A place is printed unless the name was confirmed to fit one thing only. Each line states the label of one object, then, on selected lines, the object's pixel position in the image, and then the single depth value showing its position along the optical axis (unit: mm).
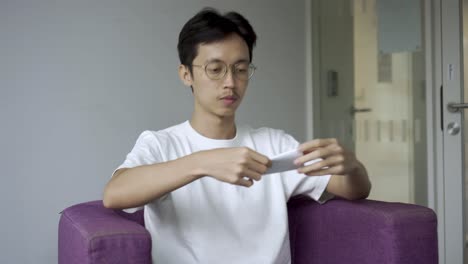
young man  1430
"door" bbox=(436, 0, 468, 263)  2623
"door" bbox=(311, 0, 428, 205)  2756
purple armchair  1169
